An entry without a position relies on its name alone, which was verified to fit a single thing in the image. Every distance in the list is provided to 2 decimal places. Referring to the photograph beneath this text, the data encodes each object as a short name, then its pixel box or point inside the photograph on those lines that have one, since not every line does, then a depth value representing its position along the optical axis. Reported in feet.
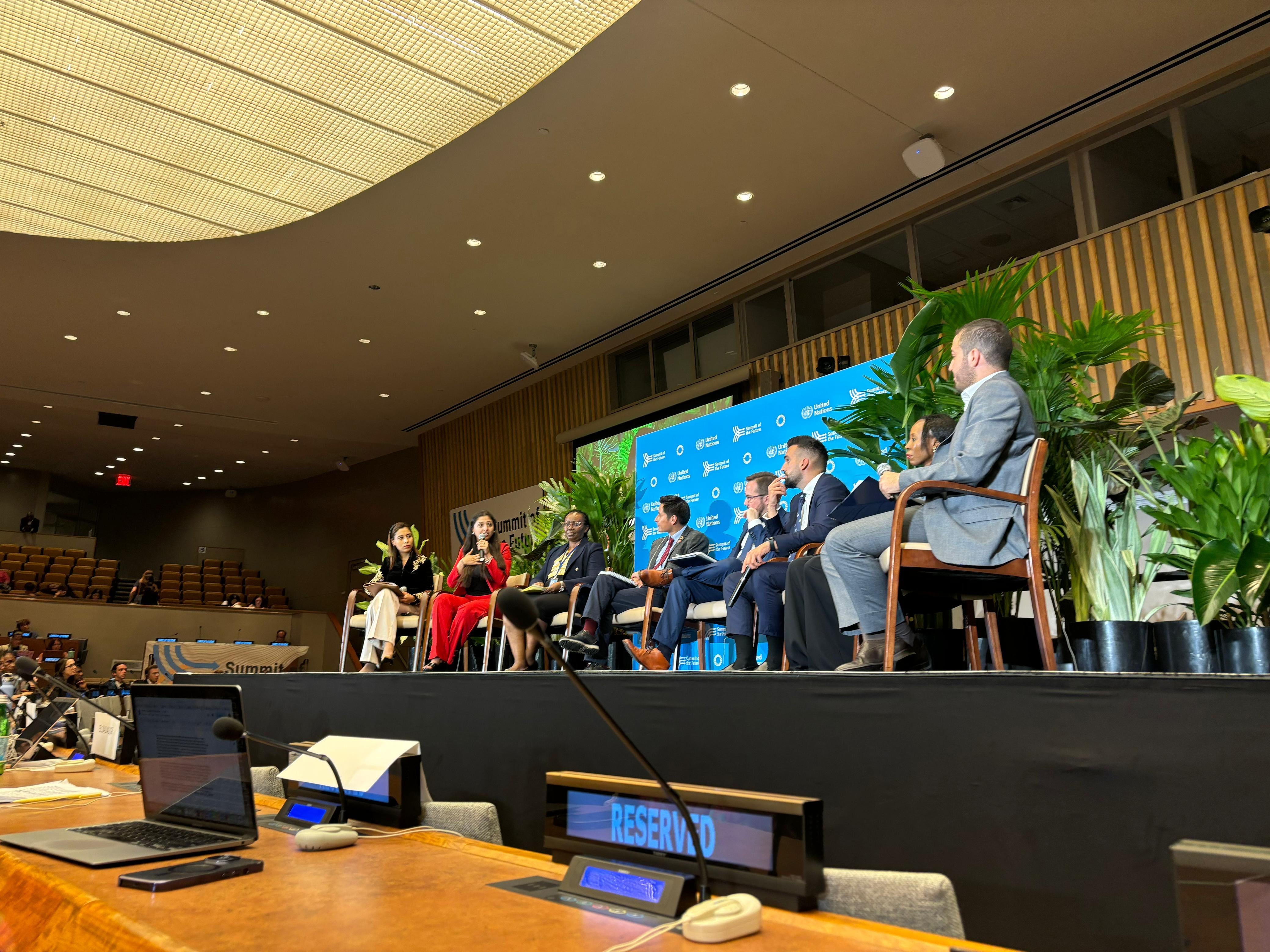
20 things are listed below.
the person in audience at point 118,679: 21.59
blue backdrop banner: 17.42
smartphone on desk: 3.53
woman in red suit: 15.96
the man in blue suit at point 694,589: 12.59
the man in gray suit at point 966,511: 7.46
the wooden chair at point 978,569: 7.06
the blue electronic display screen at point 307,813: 5.35
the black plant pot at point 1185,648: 5.87
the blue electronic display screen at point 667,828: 3.23
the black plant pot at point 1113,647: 6.25
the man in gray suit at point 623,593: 13.96
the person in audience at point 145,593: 42.91
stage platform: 4.03
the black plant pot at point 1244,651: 5.42
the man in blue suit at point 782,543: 10.75
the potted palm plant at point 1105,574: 6.37
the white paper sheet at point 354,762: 5.25
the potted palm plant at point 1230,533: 5.48
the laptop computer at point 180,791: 4.46
